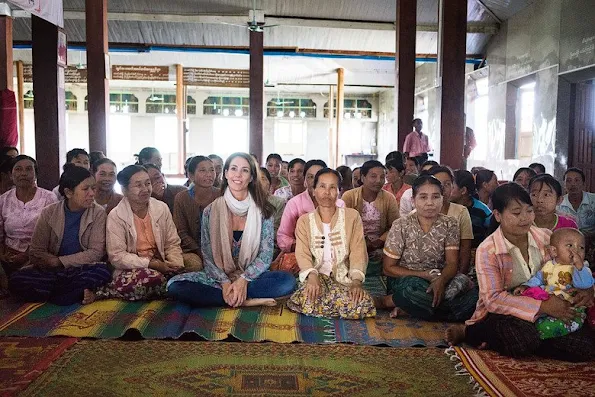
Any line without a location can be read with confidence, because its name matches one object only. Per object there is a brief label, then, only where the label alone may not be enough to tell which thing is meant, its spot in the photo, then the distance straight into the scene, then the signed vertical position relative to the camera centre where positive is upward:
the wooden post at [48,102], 7.29 +0.66
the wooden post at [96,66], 8.49 +1.27
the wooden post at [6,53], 9.78 +1.73
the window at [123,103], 23.58 +2.07
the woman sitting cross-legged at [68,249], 3.98 -0.67
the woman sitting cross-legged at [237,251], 3.89 -0.65
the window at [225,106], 23.94 +2.00
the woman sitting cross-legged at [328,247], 3.83 -0.60
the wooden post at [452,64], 7.60 +1.19
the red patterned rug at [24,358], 2.62 -1.00
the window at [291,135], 24.72 +0.88
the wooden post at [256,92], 11.73 +1.26
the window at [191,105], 23.80 +2.02
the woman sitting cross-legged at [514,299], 3.02 -0.74
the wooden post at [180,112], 16.47 +1.33
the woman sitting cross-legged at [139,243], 4.03 -0.63
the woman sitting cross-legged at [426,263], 3.67 -0.69
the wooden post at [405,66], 9.46 +1.47
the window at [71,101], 22.89 +2.08
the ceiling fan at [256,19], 11.82 +2.82
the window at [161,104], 23.69 +2.06
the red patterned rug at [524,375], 2.61 -1.03
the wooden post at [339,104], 18.34 +1.63
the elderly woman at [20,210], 4.63 -0.43
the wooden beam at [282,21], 12.30 +2.84
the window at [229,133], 24.22 +0.93
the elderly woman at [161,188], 5.09 -0.29
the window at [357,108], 24.19 +1.97
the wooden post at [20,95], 16.67 +1.68
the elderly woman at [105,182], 4.82 -0.22
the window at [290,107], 24.11 +1.99
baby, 3.01 -0.61
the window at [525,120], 11.09 +0.72
